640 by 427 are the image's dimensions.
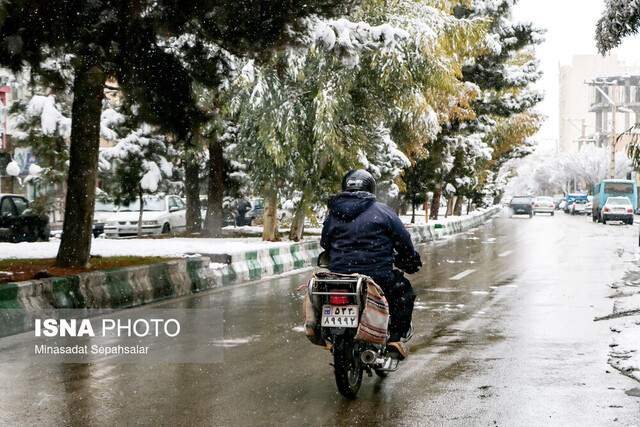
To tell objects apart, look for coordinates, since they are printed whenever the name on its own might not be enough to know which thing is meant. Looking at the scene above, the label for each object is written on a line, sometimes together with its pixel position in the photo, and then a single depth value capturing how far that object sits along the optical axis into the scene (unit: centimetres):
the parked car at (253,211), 4424
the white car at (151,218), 2875
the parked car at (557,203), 10130
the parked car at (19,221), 2375
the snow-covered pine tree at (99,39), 1215
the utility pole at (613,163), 5848
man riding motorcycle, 631
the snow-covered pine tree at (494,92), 3575
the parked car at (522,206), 6575
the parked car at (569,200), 7606
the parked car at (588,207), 7312
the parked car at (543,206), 7225
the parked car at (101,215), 3045
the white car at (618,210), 4809
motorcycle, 597
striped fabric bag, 596
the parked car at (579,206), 7350
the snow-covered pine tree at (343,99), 1995
